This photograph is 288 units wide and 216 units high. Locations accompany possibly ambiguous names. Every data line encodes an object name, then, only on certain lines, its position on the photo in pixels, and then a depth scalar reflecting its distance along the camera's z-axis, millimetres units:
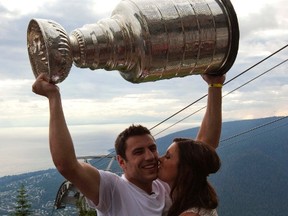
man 2732
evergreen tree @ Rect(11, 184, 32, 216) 48156
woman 2799
